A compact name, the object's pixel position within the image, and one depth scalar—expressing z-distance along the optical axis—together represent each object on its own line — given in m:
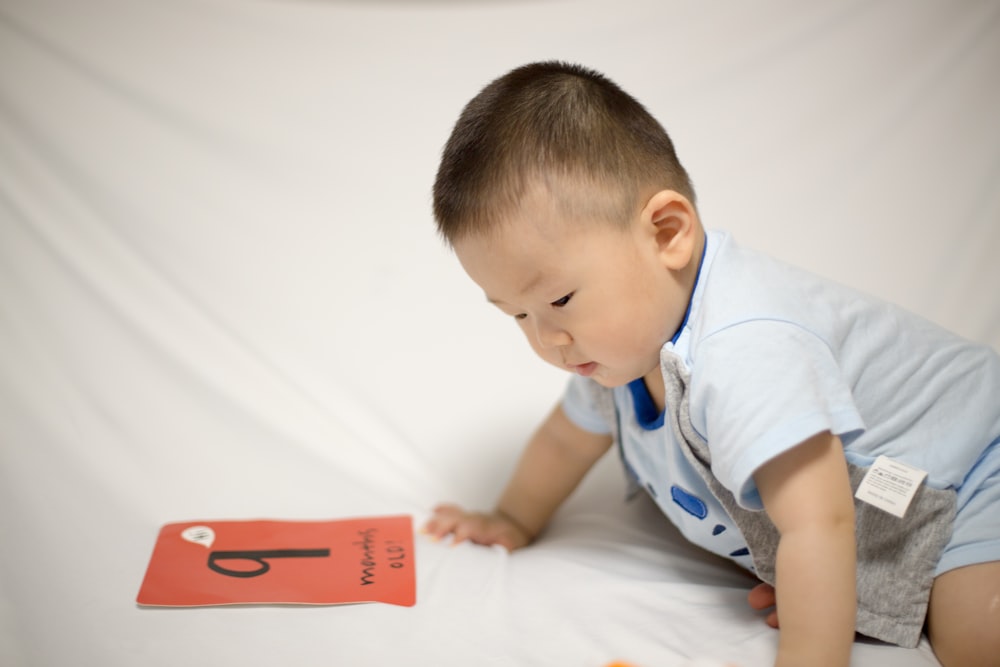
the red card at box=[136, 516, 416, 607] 0.95
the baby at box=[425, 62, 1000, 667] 0.78
